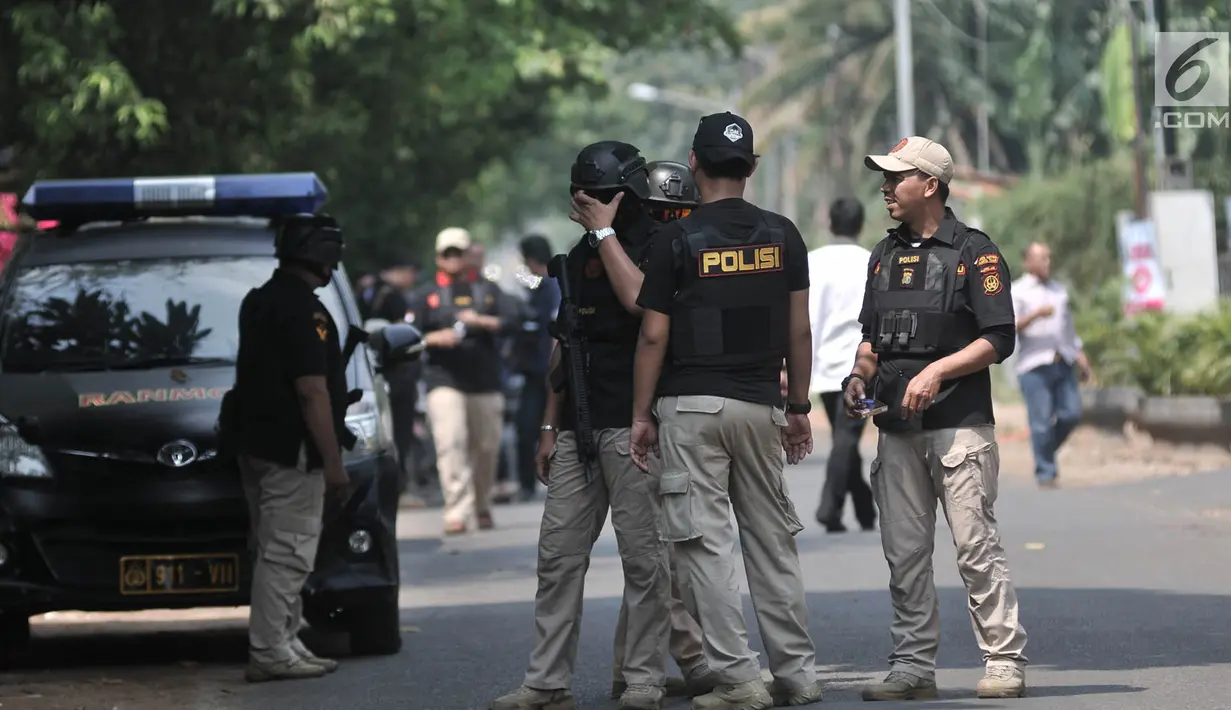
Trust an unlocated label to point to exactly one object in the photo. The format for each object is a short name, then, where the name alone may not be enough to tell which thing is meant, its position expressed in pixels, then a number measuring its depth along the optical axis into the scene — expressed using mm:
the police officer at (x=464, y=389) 31094
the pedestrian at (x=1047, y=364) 32812
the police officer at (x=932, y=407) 14727
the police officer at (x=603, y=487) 14758
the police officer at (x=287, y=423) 17578
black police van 18094
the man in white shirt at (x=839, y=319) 25656
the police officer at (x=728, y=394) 14242
